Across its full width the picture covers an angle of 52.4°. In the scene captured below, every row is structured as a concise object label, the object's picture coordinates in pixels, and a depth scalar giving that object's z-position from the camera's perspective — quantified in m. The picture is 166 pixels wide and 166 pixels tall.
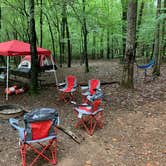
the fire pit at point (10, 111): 4.17
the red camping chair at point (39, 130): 2.71
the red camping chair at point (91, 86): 5.27
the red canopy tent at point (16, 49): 5.51
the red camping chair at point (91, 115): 3.65
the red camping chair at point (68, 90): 5.30
